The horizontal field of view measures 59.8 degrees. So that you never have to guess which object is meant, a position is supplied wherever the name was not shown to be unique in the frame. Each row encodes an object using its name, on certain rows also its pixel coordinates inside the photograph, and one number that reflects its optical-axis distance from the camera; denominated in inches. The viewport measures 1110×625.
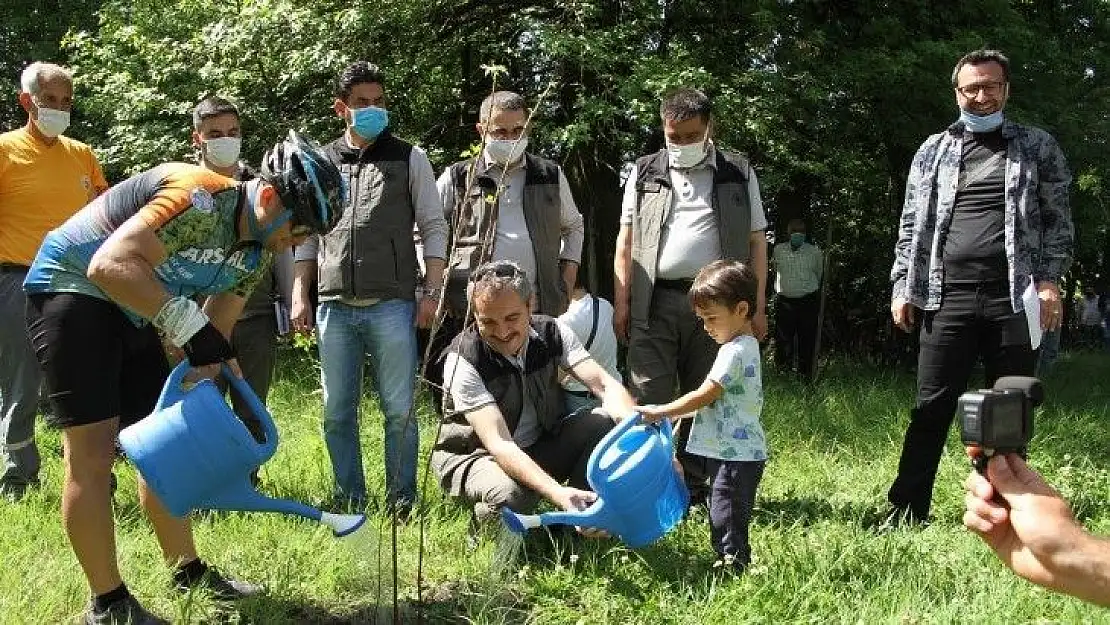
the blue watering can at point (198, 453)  95.0
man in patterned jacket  144.4
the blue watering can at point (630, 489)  108.4
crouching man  127.9
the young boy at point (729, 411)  124.7
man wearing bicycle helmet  99.8
